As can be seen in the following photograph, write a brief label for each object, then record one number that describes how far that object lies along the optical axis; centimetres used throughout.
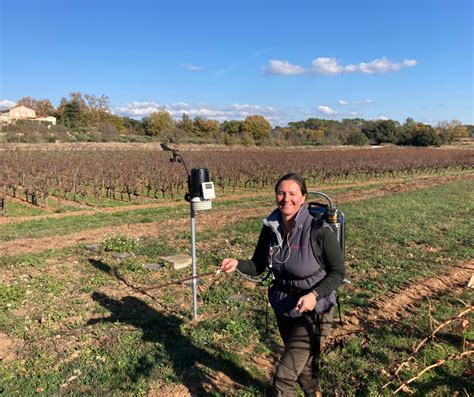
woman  242
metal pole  446
